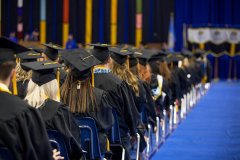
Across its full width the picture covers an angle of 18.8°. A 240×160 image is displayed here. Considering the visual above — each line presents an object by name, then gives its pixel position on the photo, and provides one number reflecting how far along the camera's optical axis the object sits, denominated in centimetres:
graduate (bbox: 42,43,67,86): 873
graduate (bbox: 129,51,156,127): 917
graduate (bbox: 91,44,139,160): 703
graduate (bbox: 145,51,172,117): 1094
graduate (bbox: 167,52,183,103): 1365
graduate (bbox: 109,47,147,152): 802
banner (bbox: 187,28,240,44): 3196
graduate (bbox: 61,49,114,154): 597
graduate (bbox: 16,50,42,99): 693
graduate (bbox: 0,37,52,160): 372
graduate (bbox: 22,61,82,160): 480
